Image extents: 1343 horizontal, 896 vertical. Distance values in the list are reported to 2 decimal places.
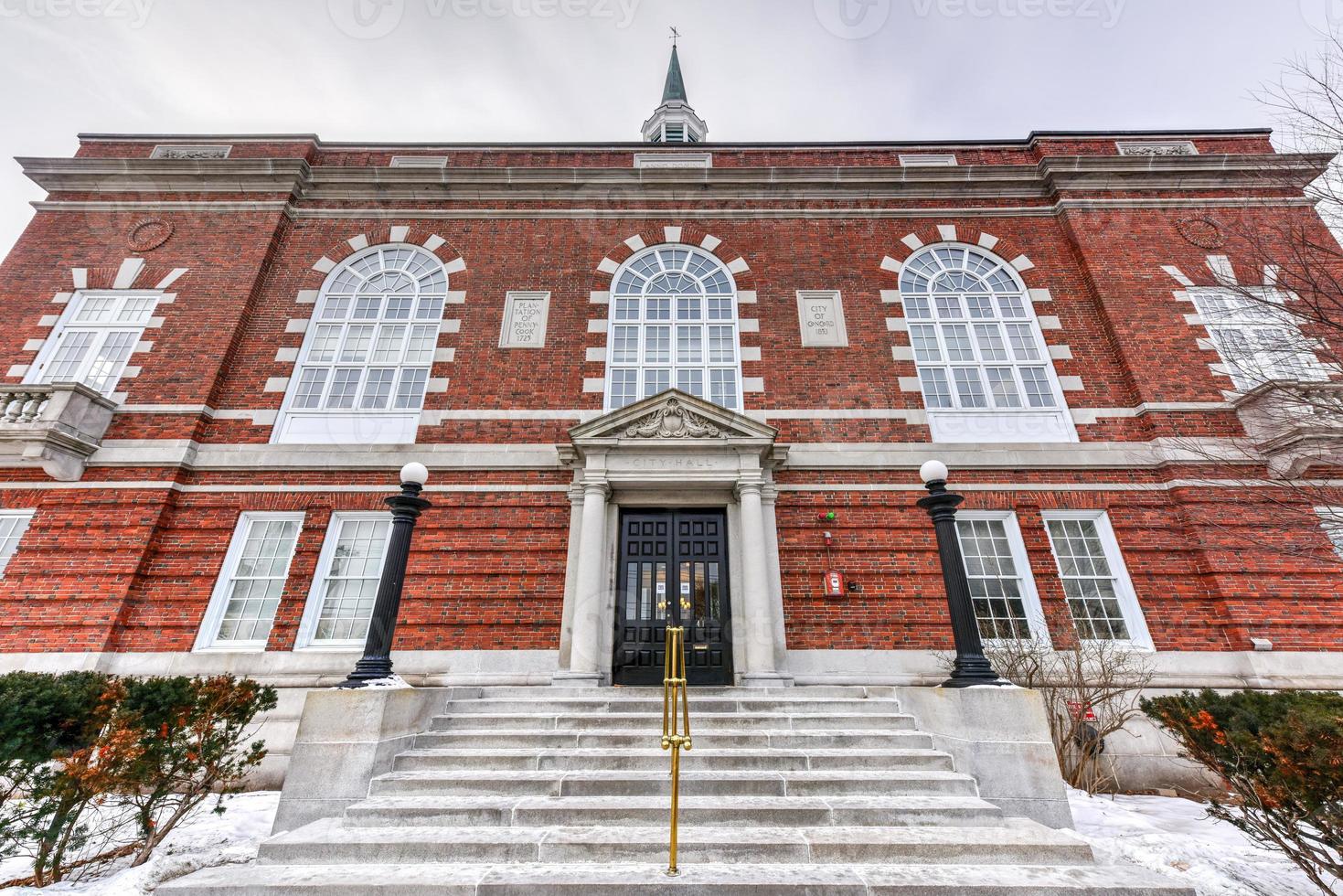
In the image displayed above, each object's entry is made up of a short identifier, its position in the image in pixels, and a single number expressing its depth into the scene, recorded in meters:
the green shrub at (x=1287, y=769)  4.54
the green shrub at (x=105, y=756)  5.04
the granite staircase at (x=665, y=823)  4.15
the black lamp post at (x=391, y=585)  6.48
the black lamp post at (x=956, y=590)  6.46
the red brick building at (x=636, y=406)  9.62
